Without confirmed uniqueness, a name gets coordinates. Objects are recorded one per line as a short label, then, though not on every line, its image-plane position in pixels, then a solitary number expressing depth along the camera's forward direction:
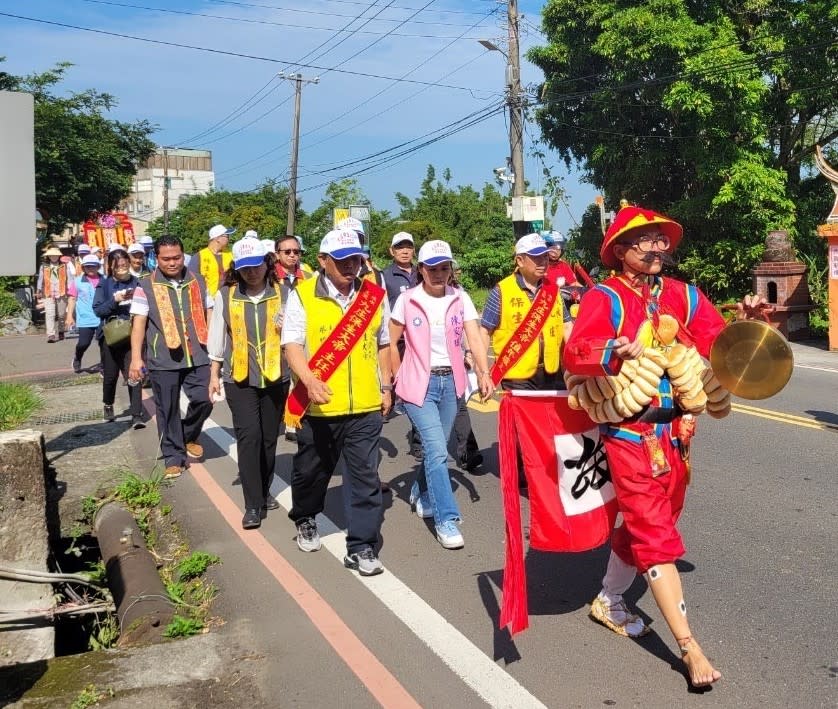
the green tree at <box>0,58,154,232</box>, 34.28
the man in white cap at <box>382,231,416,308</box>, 8.28
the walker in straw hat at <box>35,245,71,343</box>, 21.17
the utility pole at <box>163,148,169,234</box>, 63.47
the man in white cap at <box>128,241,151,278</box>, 10.56
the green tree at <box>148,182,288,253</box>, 46.38
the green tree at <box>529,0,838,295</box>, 20.62
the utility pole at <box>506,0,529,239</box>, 24.20
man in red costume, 3.65
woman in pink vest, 5.63
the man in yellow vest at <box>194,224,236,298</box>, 8.46
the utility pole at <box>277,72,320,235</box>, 40.41
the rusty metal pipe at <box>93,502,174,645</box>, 4.50
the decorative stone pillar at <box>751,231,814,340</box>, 17.30
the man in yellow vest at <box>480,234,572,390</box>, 6.01
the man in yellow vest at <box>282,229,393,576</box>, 5.10
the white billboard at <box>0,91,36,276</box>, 5.07
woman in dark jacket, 9.73
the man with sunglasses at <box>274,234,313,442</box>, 8.71
